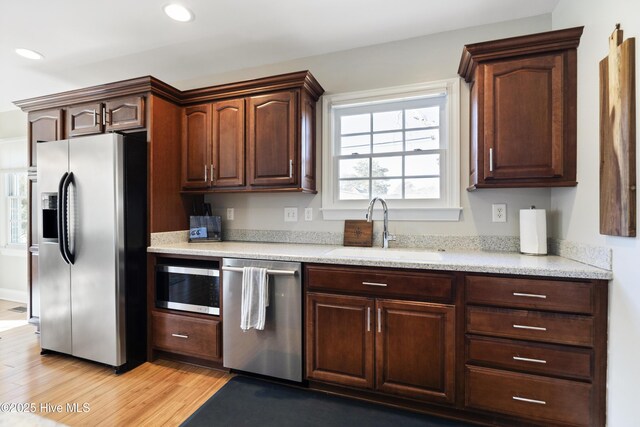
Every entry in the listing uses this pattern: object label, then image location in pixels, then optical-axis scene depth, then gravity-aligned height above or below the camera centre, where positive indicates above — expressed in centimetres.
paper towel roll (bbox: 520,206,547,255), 192 -14
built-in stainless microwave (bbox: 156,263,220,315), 219 -60
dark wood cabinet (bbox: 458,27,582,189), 176 +62
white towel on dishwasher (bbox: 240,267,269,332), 194 -58
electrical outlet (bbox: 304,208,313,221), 265 -4
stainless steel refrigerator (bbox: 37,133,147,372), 218 -28
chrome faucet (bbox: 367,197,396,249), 227 -7
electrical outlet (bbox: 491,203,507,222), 216 -2
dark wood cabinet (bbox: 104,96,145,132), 240 +80
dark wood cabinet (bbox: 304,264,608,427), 147 -74
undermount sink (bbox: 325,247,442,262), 198 -31
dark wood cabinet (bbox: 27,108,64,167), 273 +79
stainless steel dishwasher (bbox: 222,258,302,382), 194 -80
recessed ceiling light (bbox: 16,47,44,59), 263 +143
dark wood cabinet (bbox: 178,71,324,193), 235 +63
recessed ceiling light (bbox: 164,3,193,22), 205 +141
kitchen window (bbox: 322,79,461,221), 230 +49
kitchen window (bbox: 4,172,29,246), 412 +2
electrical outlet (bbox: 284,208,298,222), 269 -4
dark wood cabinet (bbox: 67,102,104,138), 256 +80
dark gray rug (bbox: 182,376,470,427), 169 -121
